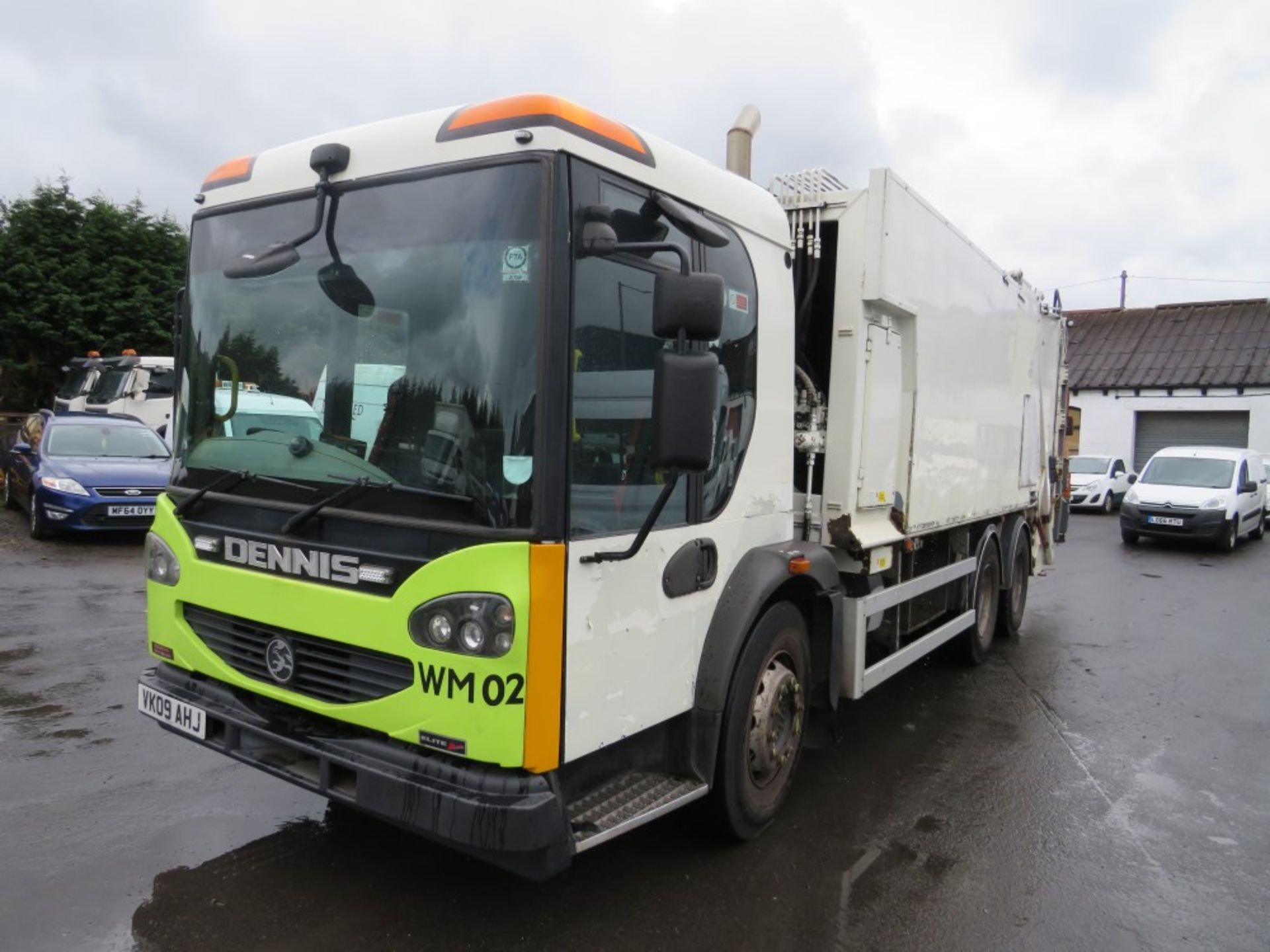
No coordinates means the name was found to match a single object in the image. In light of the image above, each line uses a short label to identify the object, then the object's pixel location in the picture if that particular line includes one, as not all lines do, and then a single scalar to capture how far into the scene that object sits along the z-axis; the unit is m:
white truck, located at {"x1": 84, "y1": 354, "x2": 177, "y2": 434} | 15.03
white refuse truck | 2.62
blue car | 10.45
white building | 26.58
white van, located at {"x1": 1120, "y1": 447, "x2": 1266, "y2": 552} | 15.07
